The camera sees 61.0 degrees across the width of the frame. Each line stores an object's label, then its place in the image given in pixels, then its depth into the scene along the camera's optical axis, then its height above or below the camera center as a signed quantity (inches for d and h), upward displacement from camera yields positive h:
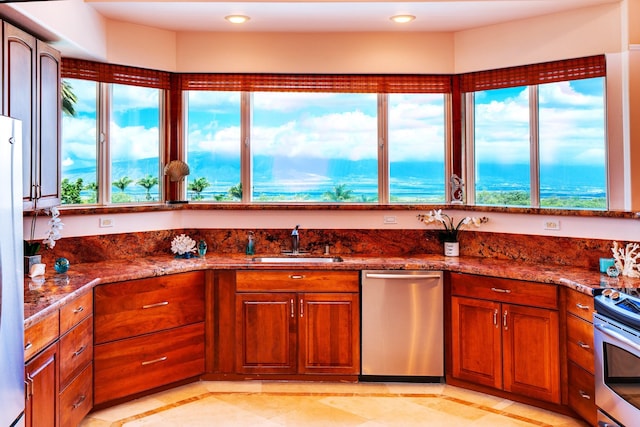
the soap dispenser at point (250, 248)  173.0 -9.1
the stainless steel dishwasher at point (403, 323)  154.5 -29.9
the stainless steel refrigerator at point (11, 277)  77.3 -8.2
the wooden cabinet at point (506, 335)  134.7 -30.9
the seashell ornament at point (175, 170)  170.6 +15.8
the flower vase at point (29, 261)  132.2 -9.7
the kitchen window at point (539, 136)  151.0 +24.0
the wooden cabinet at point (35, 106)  112.5 +25.8
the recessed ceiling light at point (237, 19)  155.3 +58.2
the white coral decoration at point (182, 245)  165.3 -7.6
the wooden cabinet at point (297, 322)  154.9 -29.5
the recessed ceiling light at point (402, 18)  155.2 +57.8
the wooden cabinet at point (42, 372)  93.9 -27.7
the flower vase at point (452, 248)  169.2 -9.5
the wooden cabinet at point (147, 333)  135.5 -30.0
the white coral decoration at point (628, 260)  132.3 -11.0
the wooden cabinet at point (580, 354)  122.0 -32.1
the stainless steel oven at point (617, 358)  103.0 -28.6
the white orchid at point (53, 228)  138.2 -1.8
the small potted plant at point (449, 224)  169.3 -2.0
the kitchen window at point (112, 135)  156.3 +25.9
